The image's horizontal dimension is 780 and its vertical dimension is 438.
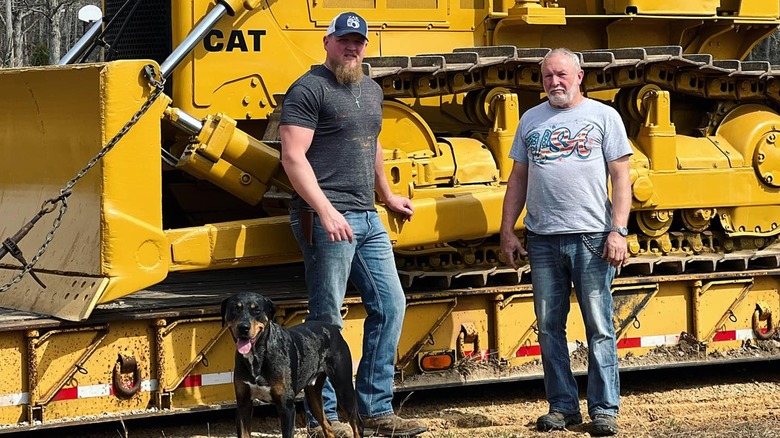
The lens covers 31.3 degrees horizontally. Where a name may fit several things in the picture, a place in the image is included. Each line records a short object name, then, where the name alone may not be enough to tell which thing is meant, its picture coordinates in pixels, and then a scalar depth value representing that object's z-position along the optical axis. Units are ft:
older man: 25.77
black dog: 22.76
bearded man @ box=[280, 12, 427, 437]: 24.43
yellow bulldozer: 25.90
